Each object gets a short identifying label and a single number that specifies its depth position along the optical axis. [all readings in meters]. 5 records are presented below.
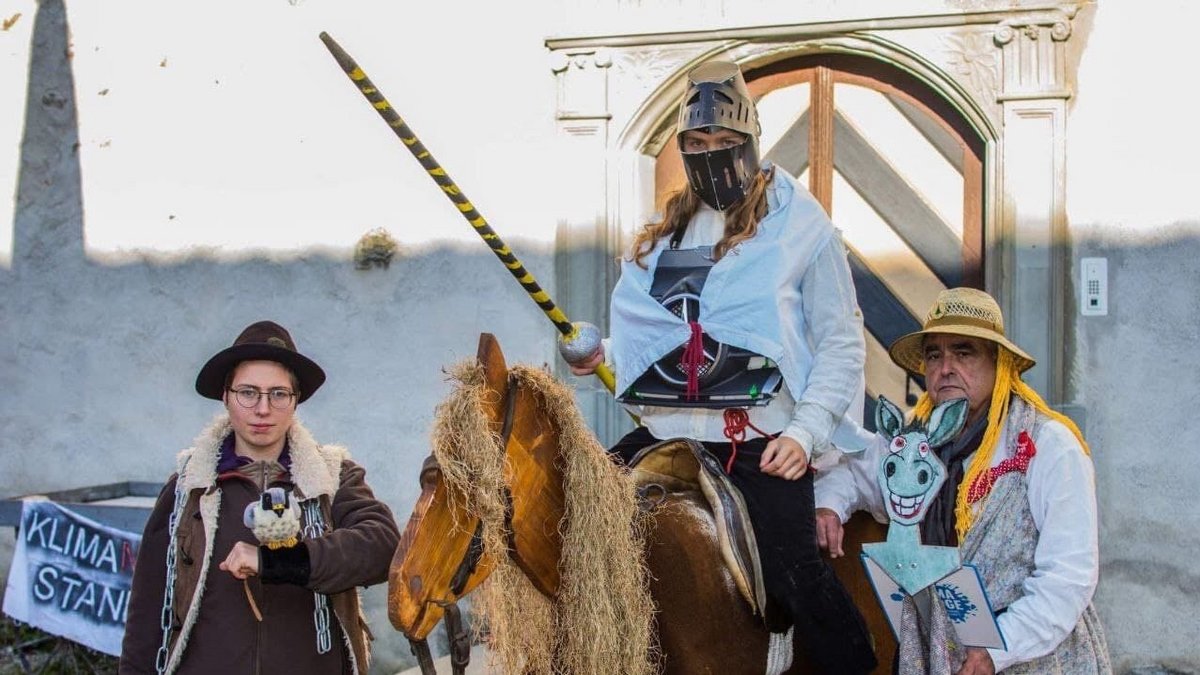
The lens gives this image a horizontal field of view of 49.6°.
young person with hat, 3.05
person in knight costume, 3.02
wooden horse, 2.40
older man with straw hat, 2.83
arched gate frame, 5.24
